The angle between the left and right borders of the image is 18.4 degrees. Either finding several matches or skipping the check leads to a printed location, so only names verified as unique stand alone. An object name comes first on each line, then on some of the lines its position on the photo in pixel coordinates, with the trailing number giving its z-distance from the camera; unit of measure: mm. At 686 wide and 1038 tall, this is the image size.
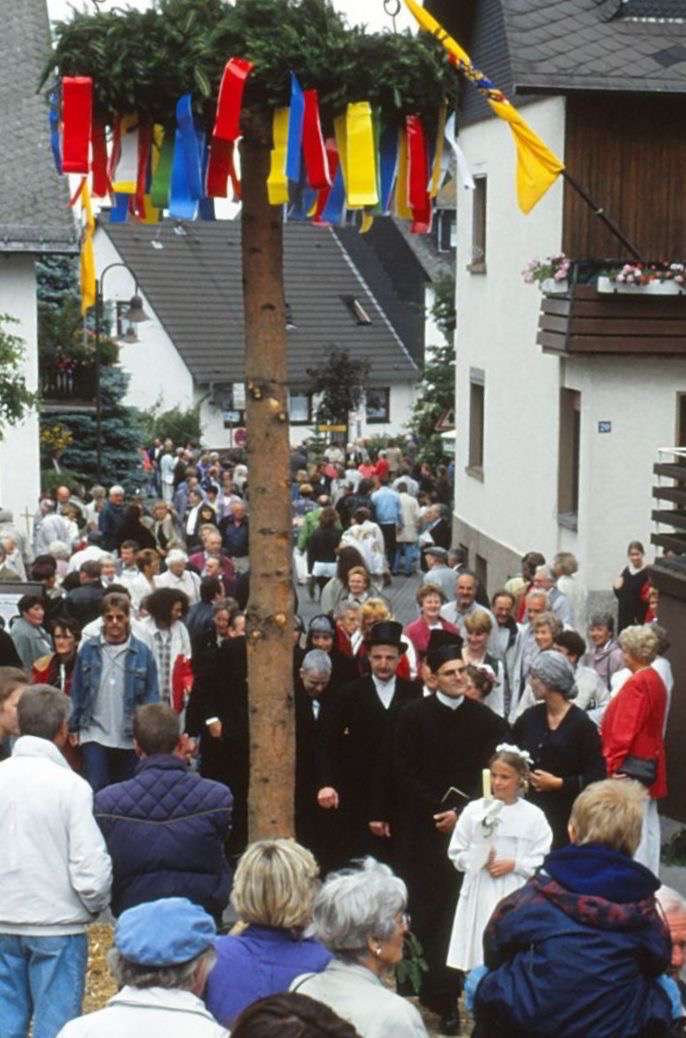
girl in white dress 8734
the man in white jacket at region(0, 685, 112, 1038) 7262
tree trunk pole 8156
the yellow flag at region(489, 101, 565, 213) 8844
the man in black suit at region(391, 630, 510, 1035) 9594
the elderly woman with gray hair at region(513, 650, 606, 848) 10023
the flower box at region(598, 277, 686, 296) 22875
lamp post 39750
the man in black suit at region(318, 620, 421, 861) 10523
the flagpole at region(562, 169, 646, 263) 22844
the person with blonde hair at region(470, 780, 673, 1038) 5531
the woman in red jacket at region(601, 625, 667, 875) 11586
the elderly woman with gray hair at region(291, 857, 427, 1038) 5269
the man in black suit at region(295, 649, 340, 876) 10758
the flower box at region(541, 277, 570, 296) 23688
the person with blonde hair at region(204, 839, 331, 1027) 5809
